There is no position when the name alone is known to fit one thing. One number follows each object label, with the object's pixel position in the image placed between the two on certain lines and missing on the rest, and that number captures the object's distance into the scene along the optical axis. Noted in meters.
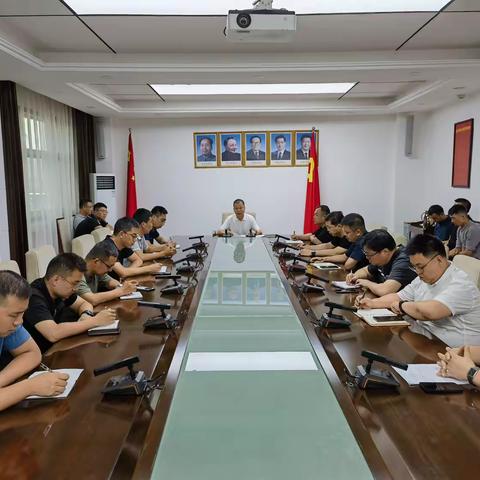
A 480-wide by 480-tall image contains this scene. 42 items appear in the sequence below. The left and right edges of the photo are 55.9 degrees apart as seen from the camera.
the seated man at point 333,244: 4.30
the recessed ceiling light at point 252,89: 5.71
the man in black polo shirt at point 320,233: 5.34
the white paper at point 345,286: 2.88
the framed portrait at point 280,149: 7.30
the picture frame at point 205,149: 7.30
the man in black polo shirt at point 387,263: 2.71
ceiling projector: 2.77
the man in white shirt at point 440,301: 1.99
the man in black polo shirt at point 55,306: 2.01
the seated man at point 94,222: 5.57
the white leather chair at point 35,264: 3.31
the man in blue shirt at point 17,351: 1.39
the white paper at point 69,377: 1.44
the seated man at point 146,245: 4.34
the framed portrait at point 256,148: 7.31
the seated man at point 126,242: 3.44
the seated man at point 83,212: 6.00
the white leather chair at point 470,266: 2.83
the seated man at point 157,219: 5.04
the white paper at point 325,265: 3.61
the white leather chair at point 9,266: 2.70
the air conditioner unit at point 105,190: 6.75
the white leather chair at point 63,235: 5.88
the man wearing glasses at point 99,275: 2.64
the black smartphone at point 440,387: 1.45
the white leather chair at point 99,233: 4.99
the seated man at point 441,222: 5.54
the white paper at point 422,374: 1.52
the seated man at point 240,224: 5.95
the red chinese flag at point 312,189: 7.18
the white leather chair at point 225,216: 6.43
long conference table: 1.12
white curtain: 5.16
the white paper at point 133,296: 2.70
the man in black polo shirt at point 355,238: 3.62
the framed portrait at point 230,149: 7.30
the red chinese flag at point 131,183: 7.27
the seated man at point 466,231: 4.76
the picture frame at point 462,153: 5.60
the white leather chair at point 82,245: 4.13
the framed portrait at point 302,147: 7.30
